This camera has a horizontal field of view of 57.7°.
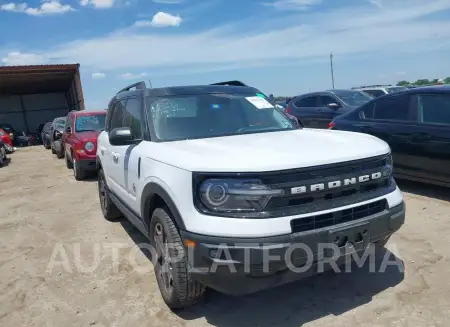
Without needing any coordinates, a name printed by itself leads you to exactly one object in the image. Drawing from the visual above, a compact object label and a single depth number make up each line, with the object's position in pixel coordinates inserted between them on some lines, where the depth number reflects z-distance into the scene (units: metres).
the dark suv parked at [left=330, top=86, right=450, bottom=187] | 5.53
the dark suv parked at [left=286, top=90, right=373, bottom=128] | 10.72
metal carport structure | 25.67
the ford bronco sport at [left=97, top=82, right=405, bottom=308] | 2.64
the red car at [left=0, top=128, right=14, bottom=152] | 18.03
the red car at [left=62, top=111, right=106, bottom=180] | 9.41
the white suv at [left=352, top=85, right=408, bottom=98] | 14.59
